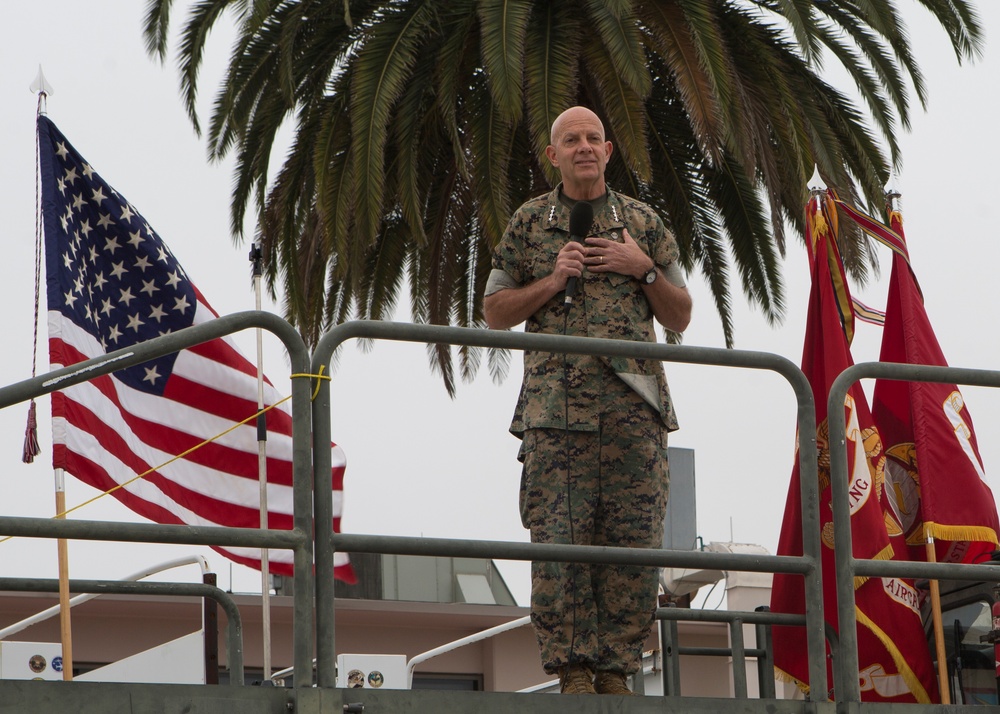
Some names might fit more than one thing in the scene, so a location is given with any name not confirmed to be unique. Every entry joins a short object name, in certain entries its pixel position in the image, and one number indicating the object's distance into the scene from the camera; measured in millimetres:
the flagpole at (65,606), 10742
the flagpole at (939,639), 12492
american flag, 13602
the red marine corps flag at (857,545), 12906
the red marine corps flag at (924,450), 13477
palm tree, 23437
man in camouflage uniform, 9477
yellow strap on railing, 8172
